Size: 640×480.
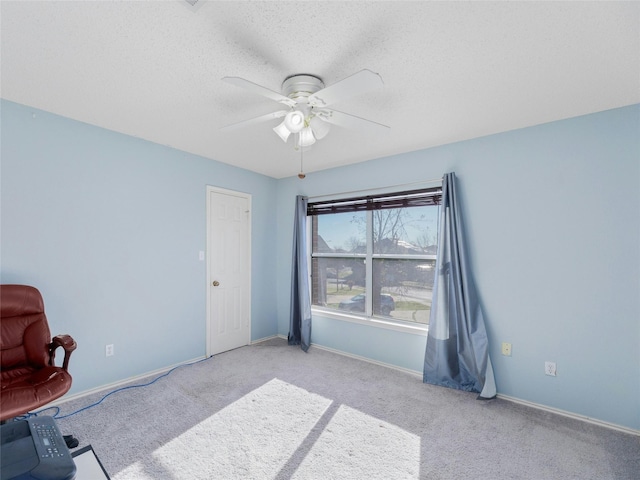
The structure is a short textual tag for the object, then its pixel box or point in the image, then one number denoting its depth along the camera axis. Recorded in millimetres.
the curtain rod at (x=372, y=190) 3223
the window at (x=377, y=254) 3346
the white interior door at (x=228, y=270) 3748
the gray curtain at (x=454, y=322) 2779
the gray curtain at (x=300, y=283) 4055
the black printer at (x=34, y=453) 723
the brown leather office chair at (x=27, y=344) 2025
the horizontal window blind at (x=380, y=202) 3248
